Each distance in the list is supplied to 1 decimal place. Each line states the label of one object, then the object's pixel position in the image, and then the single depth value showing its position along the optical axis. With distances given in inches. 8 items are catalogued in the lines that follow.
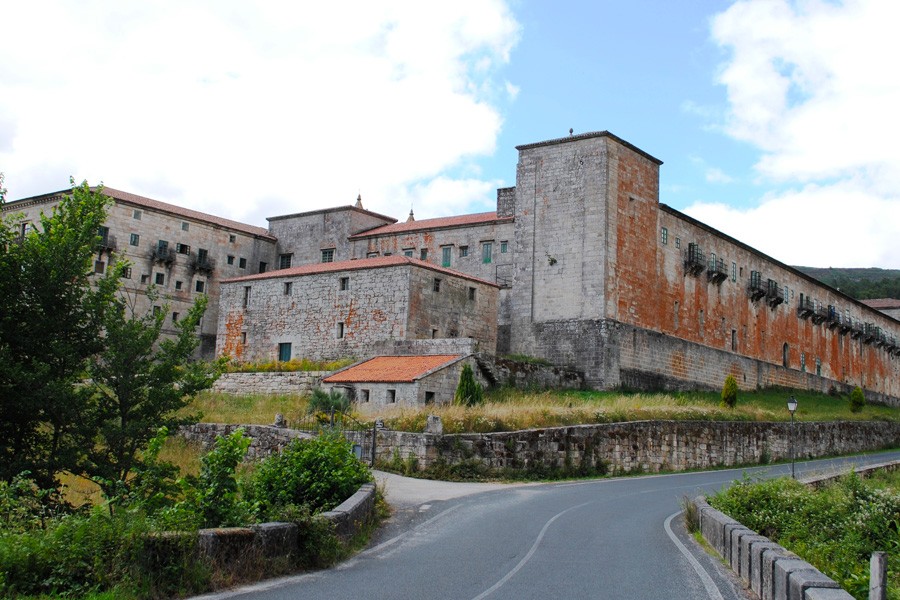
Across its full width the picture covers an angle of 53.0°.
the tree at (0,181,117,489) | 660.7
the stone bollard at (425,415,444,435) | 946.7
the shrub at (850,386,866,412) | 2092.8
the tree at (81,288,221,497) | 705.6
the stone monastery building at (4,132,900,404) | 1710.1
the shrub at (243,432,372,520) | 566.9
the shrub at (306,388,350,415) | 1236.0
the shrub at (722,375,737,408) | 1665.8
